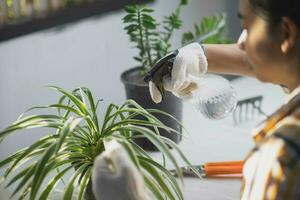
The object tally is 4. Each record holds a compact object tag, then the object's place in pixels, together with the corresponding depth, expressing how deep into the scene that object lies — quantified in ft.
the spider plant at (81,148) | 3.75
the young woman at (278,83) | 3.21
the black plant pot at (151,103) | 5.86
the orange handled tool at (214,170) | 5.44
